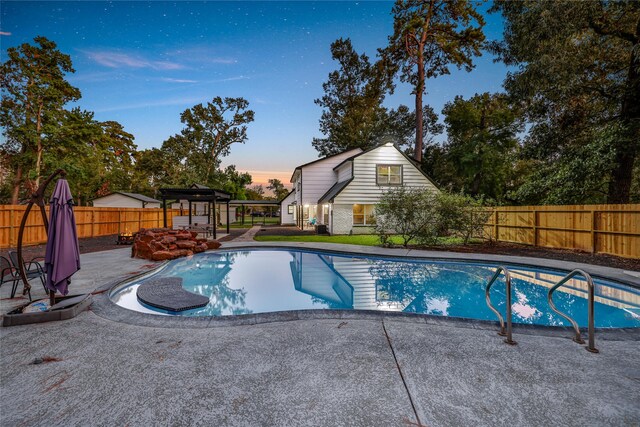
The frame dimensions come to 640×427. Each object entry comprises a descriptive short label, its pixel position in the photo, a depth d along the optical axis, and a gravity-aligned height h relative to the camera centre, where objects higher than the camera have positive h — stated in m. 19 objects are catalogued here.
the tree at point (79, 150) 21.09 +5.18
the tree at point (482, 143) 25.03 +6.41
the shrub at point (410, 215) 13.12 -0.11
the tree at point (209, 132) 35.47 +10.21
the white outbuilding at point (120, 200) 28.59 +1.09
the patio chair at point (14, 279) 5.32 -1.31
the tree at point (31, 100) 19.62 +7.96
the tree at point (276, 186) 86.66 +8.97
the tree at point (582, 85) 11.59 +5.91
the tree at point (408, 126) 34.22 +11.05
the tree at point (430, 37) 20.45 +13.31
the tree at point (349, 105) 35.09 +13.91
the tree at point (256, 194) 82.69 +6.16
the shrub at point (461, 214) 12.95 -0.05
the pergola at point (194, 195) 15.74 +1.02
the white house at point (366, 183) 19.25 +2.04
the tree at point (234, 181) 40.25 +5.16
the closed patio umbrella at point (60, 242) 4.04 -0.46
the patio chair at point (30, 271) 5.73 -1.25
